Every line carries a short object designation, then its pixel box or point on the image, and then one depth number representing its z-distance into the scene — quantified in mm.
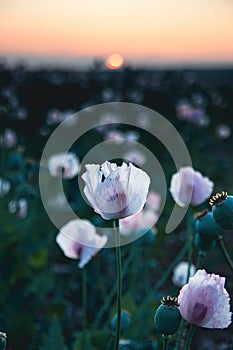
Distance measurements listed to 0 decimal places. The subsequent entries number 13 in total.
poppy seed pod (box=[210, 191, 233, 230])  972
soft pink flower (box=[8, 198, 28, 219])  1798
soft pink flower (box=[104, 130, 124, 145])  2820
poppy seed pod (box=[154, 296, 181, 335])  945
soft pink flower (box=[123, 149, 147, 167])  2184
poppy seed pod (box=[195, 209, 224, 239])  1120
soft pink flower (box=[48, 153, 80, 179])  1737
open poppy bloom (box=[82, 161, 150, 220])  919
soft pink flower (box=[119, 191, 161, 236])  1508
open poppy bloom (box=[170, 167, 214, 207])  1238
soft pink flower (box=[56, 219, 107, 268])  1250
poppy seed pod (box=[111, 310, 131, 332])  1214
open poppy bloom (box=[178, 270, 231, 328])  900
